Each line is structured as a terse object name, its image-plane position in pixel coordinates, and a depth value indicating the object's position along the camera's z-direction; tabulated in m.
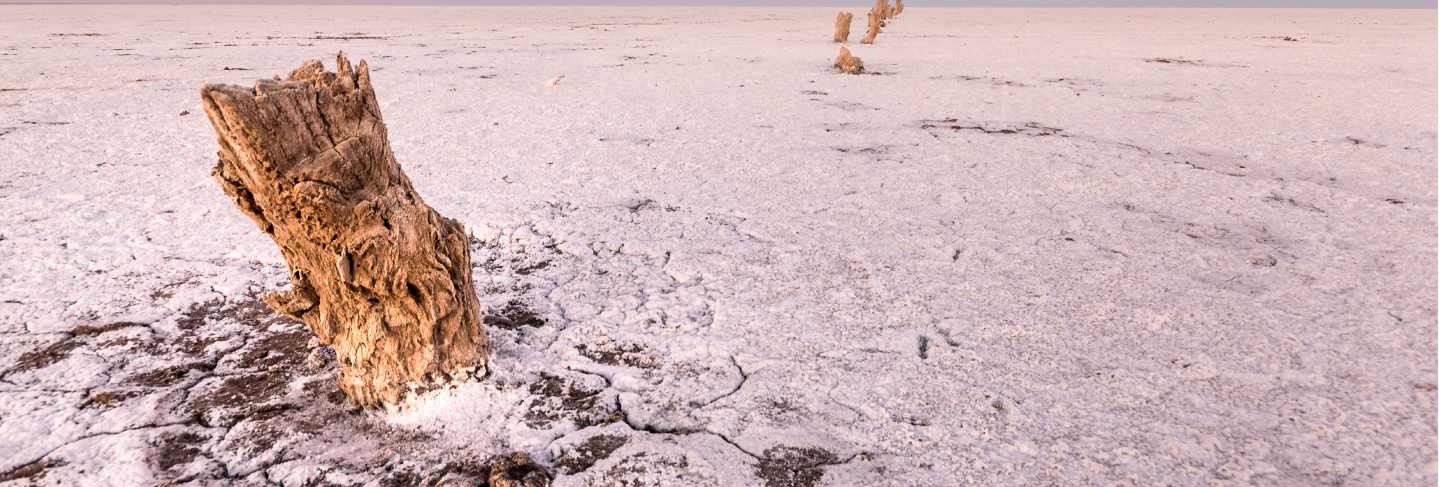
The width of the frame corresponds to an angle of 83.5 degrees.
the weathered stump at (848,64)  9.16
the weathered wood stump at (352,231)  1.59
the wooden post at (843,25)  13.96
